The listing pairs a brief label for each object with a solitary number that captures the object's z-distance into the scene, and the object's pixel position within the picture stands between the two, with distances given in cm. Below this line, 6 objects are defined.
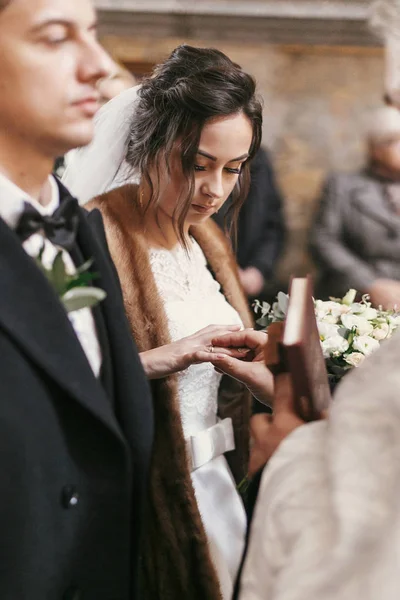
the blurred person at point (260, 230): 166
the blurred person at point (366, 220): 268
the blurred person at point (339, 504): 65
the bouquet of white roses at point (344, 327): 138
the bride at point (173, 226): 126
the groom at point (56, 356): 86
